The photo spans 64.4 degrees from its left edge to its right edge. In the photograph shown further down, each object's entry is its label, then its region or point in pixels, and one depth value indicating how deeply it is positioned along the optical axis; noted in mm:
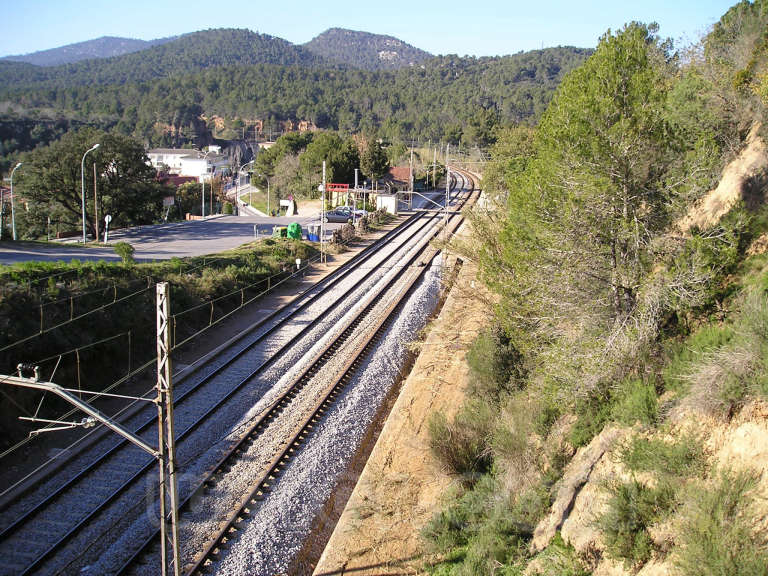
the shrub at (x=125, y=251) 24250
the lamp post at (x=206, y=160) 107844
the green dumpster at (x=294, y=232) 36250
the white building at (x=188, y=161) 112500
